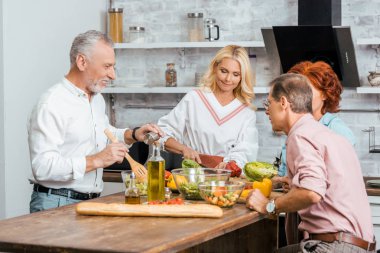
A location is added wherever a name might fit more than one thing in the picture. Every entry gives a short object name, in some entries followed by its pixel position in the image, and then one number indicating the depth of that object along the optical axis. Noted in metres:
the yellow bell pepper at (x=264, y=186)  3.73
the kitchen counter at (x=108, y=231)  2.59
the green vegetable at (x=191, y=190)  3.57
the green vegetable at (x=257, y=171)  4.06
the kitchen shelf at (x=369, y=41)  5.83
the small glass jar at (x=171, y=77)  6.51
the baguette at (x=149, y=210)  3.15
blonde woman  4.98
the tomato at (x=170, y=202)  3.31
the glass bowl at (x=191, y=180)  3.58
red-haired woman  4.13
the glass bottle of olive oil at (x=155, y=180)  3.47
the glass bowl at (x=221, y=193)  3.39
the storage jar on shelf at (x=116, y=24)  6.64
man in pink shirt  3.14
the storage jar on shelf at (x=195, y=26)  6.42
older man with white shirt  3.80
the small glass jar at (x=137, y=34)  6.61
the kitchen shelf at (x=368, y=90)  5.88
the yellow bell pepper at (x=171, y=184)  3.88
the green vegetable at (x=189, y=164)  4.14
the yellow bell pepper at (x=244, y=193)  3.64
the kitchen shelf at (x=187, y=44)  6.23
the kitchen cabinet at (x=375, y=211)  5.29
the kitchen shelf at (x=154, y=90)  6.18
